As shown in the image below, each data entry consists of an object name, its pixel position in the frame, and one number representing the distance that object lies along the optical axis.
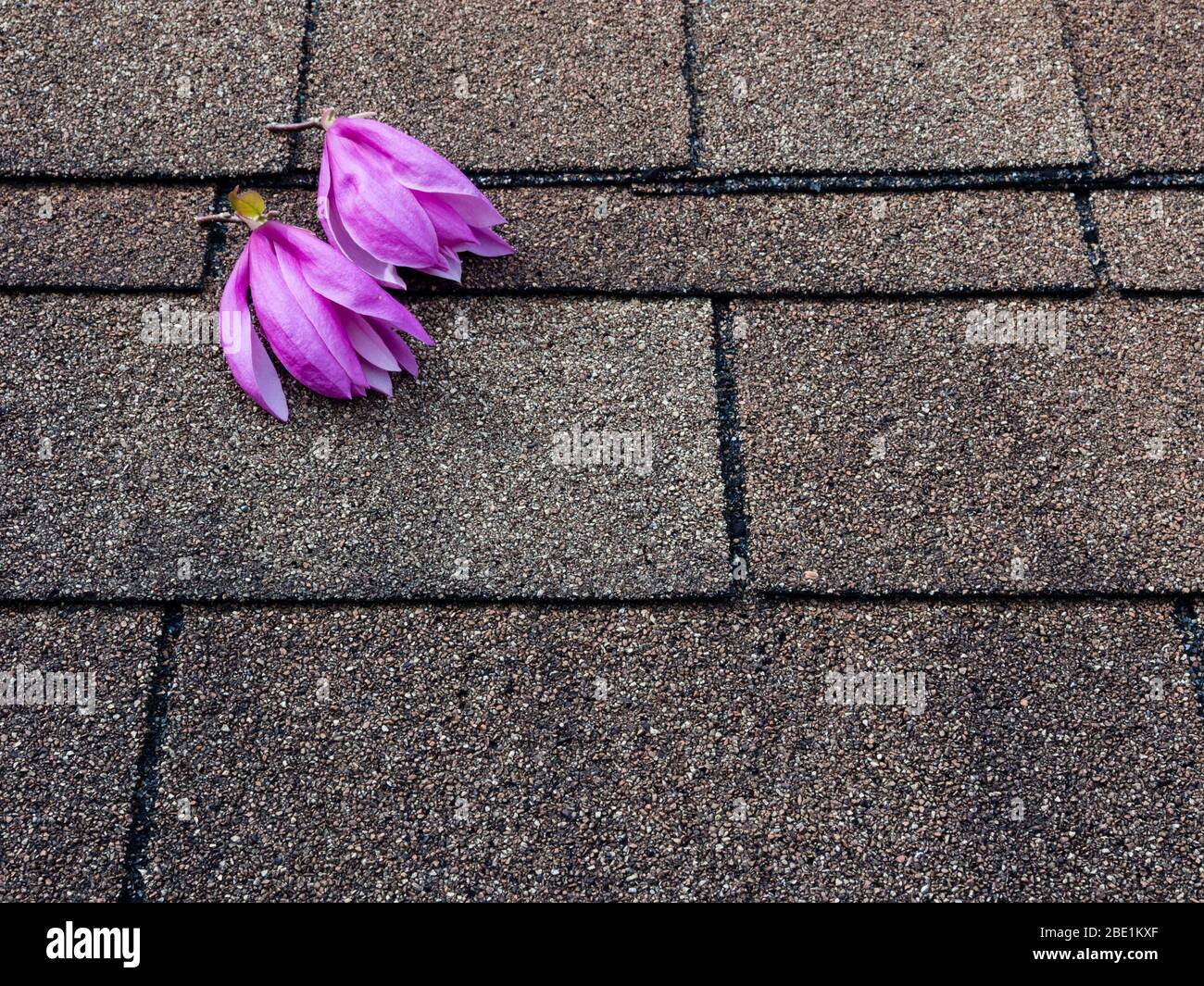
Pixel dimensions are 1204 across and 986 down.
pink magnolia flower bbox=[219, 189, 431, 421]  1.04
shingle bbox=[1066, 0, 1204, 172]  1.11
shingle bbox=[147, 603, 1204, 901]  0.97
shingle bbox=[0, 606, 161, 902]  0.96
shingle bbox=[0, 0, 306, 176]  1.11
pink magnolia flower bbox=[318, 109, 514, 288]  1.05
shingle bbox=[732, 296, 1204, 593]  1.02
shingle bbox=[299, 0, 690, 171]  1.11
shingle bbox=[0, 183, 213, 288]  1.08
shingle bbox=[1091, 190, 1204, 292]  1.08
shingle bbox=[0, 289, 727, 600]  1.02
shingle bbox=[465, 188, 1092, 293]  1.08
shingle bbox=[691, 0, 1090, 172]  1.11
